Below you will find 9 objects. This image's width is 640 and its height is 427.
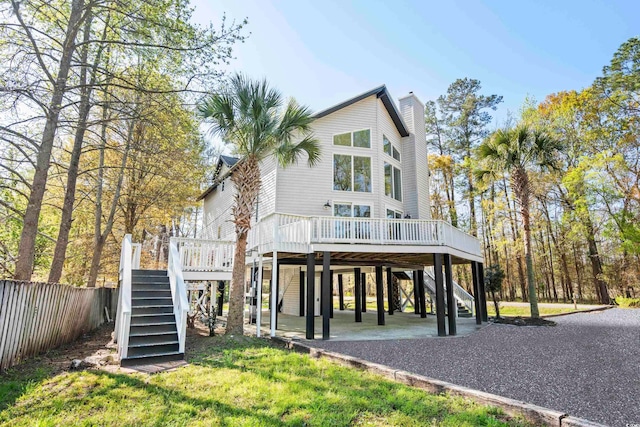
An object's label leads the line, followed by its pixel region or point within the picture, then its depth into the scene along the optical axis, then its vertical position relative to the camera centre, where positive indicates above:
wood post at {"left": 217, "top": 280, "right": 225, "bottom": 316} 13.13 -0.43
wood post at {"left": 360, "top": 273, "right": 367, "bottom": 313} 17.87 -0.34
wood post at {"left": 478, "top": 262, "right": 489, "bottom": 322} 13.27 -0.20
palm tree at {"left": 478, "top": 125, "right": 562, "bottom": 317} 13.52 +5.46
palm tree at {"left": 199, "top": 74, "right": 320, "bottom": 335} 9.02 +4.31
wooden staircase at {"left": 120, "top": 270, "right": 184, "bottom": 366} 6.12 -0.82
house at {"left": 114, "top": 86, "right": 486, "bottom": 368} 9.80 +2.04
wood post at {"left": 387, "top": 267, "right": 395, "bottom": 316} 15.33 -0.43
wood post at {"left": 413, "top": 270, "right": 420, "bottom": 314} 16.14 -0.32
